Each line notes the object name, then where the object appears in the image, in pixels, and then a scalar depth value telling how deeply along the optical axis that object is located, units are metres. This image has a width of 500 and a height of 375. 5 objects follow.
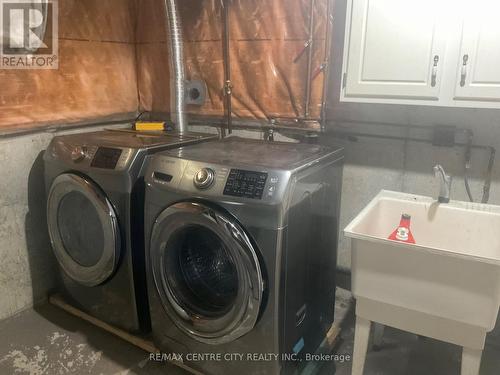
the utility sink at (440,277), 1.35
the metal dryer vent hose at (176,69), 2.35
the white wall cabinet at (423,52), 1.51
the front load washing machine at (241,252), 1.47
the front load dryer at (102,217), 1.85
